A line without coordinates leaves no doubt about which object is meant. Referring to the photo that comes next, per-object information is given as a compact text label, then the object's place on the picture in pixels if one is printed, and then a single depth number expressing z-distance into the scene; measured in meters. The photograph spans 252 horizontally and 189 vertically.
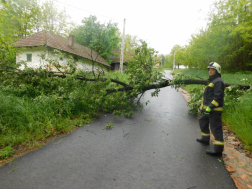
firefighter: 3.40
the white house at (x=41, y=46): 17.61
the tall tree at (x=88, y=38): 26.40
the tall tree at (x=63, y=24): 26.70
